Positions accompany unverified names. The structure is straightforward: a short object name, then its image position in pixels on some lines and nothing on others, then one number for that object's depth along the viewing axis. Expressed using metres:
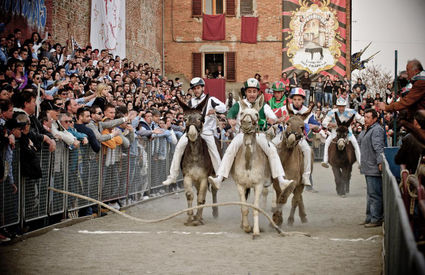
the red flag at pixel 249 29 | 36.88
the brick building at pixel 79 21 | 16.94
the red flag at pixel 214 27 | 37.09
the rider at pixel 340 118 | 15.70
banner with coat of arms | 37.06
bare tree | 66.62
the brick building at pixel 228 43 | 37.12
